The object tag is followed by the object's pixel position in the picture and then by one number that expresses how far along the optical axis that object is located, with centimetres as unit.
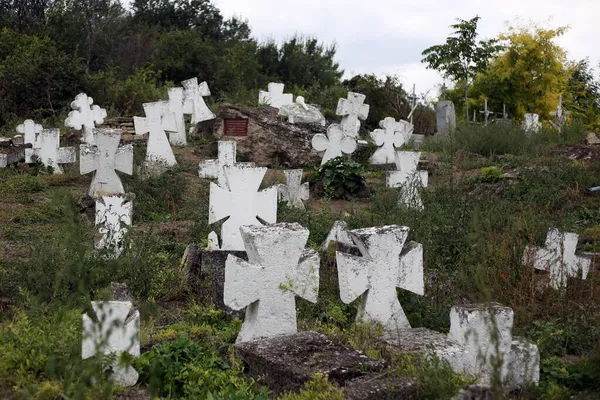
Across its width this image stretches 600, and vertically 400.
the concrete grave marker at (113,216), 855
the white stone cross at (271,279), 601
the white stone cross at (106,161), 1152
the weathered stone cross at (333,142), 1468
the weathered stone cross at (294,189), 1198
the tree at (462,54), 2522
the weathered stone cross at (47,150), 1441
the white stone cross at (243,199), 841
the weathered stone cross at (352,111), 1875
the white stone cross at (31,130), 1665
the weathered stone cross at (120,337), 482
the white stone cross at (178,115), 1730
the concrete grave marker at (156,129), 1473
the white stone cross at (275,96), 2125
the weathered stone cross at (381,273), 629
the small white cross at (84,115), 1827
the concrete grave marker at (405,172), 1266
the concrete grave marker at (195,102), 1775
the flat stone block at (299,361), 486
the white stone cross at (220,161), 1159
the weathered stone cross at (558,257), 759
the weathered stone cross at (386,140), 1656
